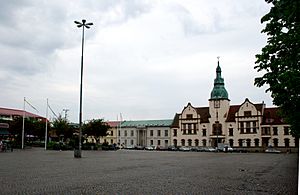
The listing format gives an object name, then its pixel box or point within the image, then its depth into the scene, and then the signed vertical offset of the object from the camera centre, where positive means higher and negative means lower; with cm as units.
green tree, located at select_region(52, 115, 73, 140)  7625 +213
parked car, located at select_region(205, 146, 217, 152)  9118 -277
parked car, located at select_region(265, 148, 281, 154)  8571 -291
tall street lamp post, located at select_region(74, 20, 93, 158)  3496 +934
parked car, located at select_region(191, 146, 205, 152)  9645 -291
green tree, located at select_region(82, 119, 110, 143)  7950 +221
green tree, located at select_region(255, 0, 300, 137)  1471 +340
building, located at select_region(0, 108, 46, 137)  11888 +835
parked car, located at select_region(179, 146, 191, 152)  9725 -275
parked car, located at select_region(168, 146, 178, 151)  10068 -276
